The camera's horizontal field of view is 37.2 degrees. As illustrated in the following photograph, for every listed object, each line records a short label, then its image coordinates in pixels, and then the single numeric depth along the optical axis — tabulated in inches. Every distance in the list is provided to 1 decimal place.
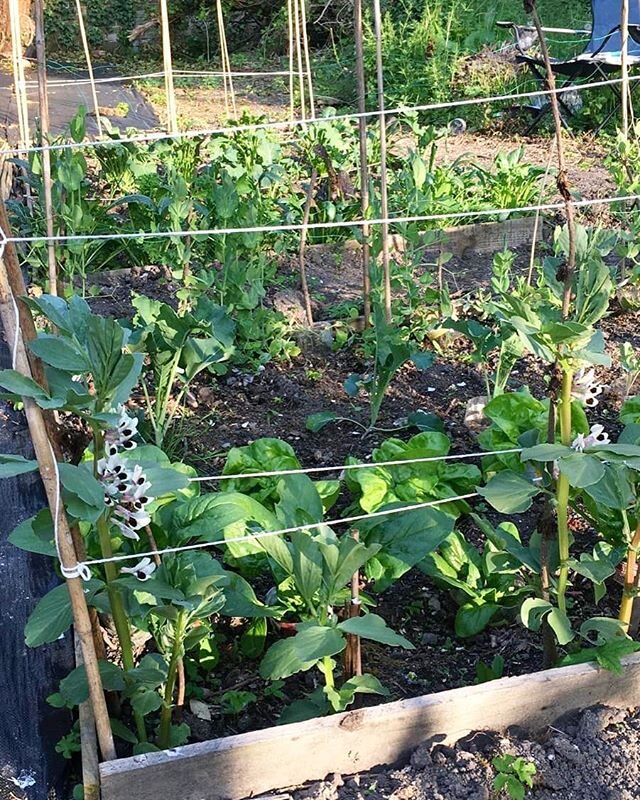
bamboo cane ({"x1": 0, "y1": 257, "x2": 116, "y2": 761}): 54.6
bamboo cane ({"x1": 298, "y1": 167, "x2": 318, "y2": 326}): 140.6
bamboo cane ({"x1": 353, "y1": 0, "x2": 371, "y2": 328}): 122.3
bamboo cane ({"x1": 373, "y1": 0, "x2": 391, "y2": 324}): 123.1
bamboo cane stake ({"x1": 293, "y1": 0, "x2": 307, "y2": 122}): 216.2
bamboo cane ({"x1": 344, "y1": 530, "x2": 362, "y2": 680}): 69.1
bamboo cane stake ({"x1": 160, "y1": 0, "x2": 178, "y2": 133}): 210.5
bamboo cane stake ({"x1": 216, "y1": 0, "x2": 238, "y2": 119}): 240.3
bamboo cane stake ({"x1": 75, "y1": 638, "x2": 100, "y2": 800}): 66.6
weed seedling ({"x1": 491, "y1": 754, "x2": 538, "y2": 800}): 67.6
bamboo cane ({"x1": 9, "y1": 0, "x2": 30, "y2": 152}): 181.3
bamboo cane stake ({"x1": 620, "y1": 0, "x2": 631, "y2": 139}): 155.9
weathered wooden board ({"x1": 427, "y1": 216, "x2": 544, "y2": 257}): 187.8
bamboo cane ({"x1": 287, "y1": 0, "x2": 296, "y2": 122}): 210.4
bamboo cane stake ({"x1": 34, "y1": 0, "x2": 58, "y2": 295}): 109.3
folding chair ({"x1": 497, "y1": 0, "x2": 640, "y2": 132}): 264.5
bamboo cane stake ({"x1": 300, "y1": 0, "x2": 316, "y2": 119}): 216.5
